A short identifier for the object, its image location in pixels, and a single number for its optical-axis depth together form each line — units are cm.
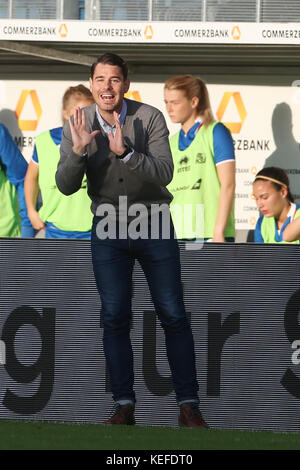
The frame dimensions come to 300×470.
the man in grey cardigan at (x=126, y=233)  622
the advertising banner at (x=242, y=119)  1194
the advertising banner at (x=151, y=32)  1150
